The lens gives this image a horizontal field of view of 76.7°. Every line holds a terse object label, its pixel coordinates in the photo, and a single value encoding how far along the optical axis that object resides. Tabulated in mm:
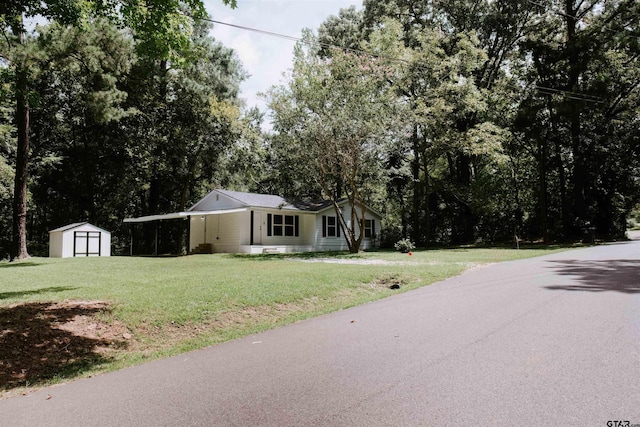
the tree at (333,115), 18234
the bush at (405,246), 20094
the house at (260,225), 22422
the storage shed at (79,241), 20234
